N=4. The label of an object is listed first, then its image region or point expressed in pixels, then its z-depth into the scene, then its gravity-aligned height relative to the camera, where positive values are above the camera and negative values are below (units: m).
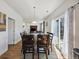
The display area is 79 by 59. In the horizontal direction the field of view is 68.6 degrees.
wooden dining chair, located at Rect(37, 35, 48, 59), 2.51 -0.52
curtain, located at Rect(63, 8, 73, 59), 2.11 -0.14
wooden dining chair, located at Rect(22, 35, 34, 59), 2.49 -0.56
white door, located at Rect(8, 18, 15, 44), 4.46 -0.15
